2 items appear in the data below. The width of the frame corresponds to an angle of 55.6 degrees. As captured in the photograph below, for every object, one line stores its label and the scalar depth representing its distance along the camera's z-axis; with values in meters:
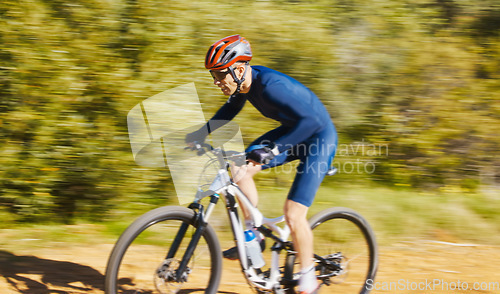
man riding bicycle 3.27
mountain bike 3.20
